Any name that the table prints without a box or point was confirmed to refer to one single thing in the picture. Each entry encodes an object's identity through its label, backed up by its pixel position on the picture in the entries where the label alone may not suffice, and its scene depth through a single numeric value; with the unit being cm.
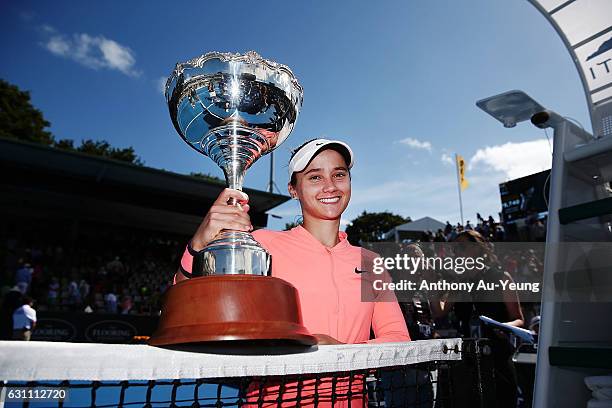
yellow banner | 2189
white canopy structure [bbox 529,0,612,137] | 210
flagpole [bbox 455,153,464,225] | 2009
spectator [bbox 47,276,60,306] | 1540
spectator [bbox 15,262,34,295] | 1380
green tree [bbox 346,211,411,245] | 5366
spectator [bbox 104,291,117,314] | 1491
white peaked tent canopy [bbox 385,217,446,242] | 1666
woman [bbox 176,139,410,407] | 157
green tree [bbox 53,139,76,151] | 3748
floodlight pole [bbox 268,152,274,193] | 2666
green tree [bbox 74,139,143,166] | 4012
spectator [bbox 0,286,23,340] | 962
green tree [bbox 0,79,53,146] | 3008
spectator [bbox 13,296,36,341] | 931
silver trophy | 134
